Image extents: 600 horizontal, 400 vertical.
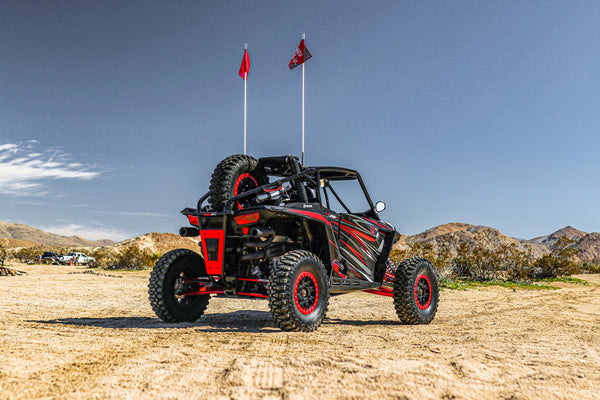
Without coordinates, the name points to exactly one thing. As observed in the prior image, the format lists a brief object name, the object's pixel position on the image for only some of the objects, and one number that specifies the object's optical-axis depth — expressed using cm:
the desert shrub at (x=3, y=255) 3209
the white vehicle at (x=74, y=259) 3244
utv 574
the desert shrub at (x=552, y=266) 1978
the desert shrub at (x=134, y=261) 2638
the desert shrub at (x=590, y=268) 2432
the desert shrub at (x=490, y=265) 1861
